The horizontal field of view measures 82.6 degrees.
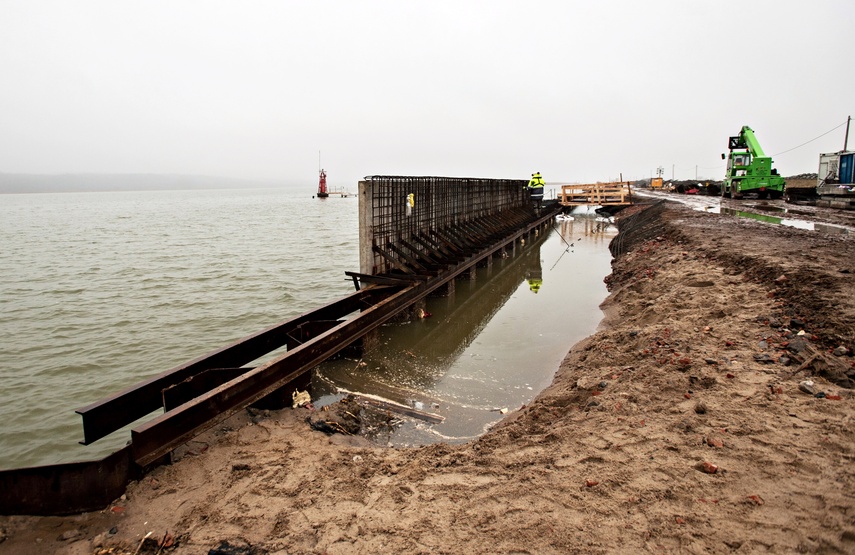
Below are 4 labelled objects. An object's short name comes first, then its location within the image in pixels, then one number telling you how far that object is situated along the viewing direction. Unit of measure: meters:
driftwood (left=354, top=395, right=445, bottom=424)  5.51
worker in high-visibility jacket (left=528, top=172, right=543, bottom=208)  25.94
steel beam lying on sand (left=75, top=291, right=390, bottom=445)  4.25
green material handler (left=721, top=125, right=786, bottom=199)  28.97
